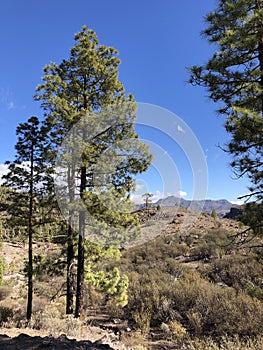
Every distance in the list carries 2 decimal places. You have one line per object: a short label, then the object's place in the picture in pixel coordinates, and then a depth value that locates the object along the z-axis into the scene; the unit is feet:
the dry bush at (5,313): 40.45
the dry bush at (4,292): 58.79
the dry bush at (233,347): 22.96
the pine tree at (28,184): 40.11
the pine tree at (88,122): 29.17
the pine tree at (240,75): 16.97
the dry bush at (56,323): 29.26
